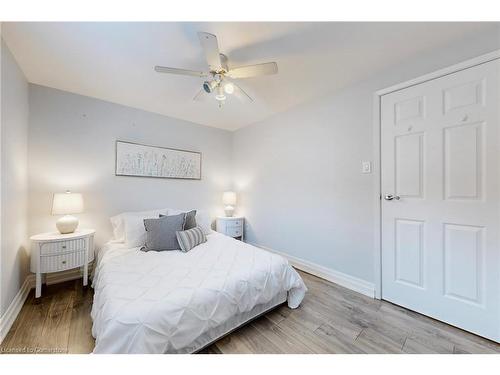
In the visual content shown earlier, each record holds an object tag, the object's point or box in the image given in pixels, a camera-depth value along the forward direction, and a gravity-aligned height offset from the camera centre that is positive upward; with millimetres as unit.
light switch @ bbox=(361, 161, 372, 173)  2036 +236
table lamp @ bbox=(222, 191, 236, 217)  3574 -215
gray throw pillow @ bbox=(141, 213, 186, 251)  2074 -485
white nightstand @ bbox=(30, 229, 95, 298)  1855 -644
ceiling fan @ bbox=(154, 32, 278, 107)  1358 +960
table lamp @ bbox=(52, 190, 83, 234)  2018 -219
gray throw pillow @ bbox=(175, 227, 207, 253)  2064 -548
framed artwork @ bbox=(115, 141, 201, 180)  2678 +399
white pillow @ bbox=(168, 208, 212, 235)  2617 -429
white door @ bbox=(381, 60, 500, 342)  1425 -74
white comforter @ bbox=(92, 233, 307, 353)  1050 -697
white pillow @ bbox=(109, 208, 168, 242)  2316 -412
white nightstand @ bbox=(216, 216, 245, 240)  3395 -655
